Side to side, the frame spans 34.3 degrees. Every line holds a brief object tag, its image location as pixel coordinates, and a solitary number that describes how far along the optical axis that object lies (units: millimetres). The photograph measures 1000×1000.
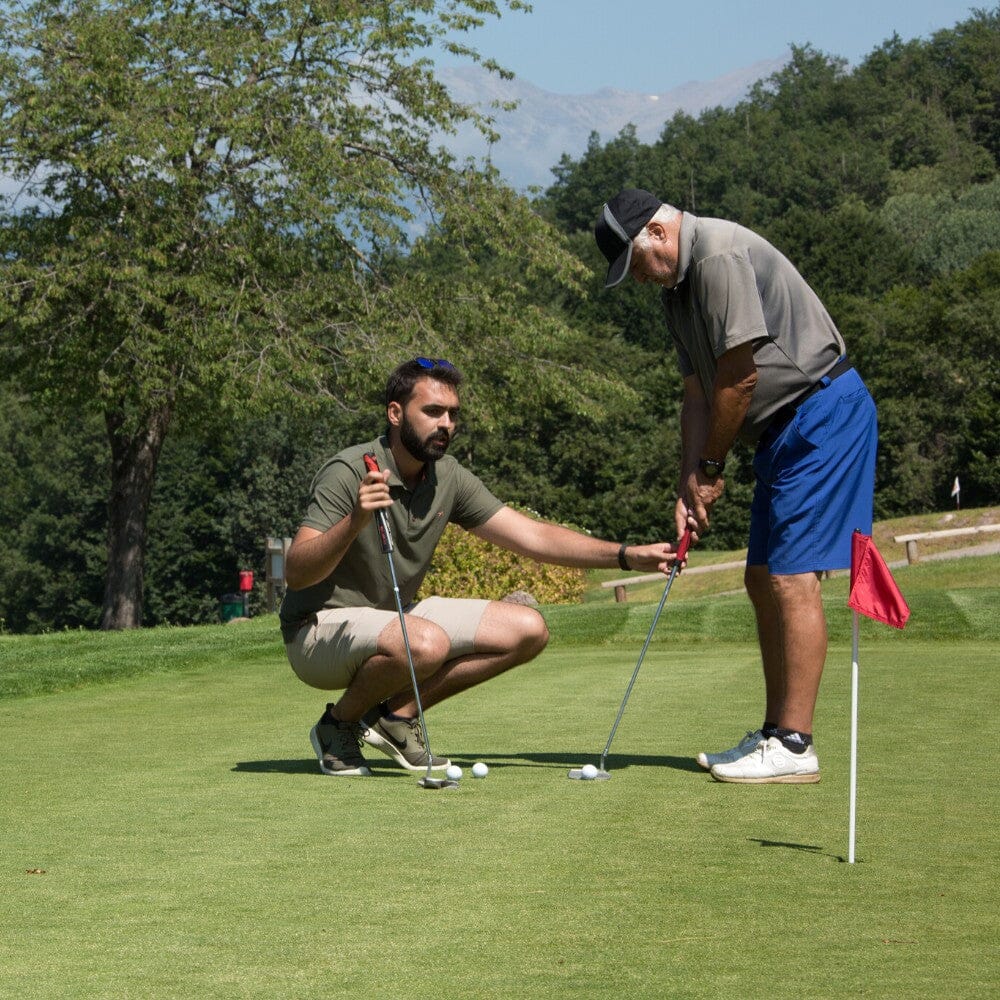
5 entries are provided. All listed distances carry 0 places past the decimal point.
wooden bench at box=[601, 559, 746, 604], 20422
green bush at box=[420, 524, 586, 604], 21609
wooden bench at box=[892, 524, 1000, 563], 26469
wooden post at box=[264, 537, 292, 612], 28773
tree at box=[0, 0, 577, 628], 23531
